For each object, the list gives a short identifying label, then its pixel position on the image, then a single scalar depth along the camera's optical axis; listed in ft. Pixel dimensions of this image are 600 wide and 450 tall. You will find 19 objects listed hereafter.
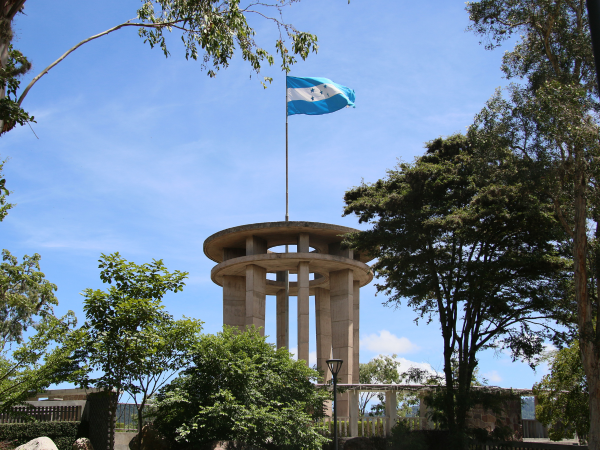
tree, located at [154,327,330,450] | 57.26
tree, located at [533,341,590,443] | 75.66
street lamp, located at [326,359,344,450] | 63.28
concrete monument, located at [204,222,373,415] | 101.55
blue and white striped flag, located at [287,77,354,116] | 103.86
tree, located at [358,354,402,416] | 168.76
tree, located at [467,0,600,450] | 58.03
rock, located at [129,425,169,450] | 58.23
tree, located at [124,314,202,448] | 53.78
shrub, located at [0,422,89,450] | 63.77
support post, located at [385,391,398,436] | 76.74
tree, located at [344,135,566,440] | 69.00
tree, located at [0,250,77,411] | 54.60
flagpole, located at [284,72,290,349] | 105.60
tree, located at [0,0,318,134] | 37.86
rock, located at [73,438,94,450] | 60.80
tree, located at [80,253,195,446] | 54.03
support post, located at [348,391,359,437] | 76.54
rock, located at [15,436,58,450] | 56.18
